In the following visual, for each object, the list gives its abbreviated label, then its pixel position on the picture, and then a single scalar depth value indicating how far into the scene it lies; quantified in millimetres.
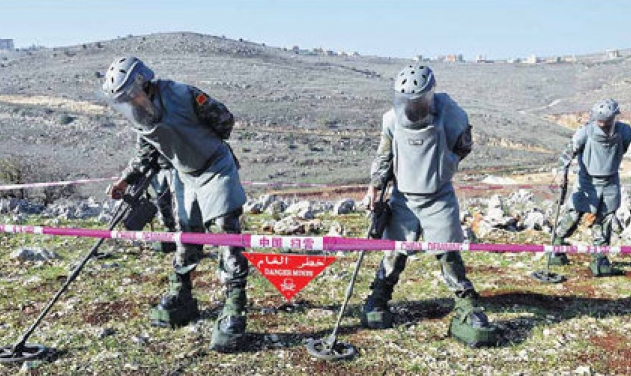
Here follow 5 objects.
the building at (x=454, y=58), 137125
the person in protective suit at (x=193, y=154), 5383
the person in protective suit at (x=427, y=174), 5672
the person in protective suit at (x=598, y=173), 8250
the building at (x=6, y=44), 150250
